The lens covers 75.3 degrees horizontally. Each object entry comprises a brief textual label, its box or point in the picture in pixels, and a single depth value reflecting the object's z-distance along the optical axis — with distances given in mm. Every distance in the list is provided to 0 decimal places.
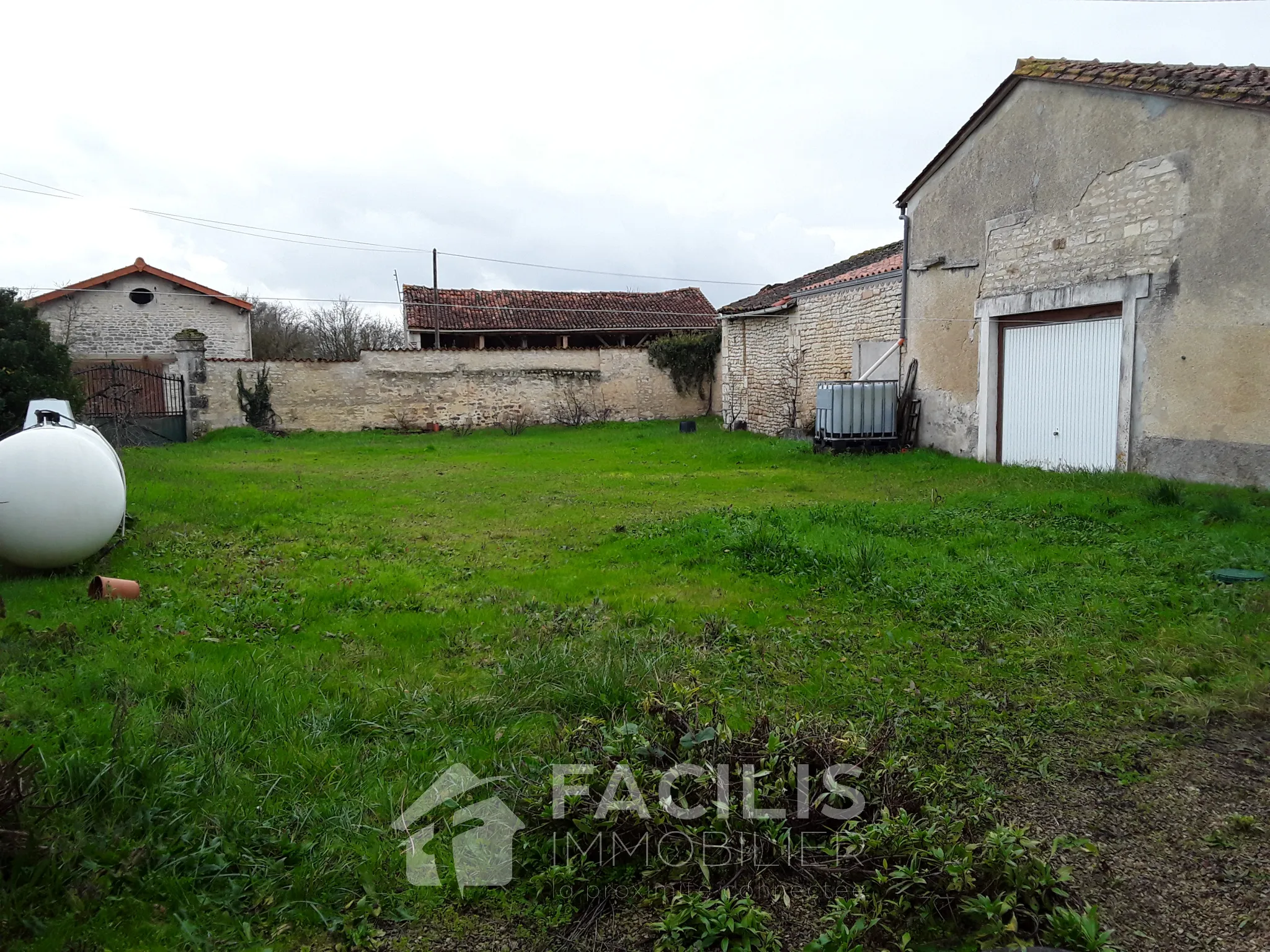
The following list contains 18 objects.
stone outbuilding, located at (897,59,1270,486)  8328
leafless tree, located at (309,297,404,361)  43469
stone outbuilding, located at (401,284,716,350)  31016
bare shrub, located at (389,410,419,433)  22047
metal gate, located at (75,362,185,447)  18875
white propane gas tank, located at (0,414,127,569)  5754
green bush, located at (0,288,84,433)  12750
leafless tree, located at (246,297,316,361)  36156
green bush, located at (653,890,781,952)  2256
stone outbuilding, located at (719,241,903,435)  14633
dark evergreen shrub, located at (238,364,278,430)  20875
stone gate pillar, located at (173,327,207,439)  20078
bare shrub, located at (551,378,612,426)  23509
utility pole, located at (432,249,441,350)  29781
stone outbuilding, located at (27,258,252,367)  26266
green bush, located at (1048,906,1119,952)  2150
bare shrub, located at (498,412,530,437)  21789
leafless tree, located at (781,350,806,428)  17562
